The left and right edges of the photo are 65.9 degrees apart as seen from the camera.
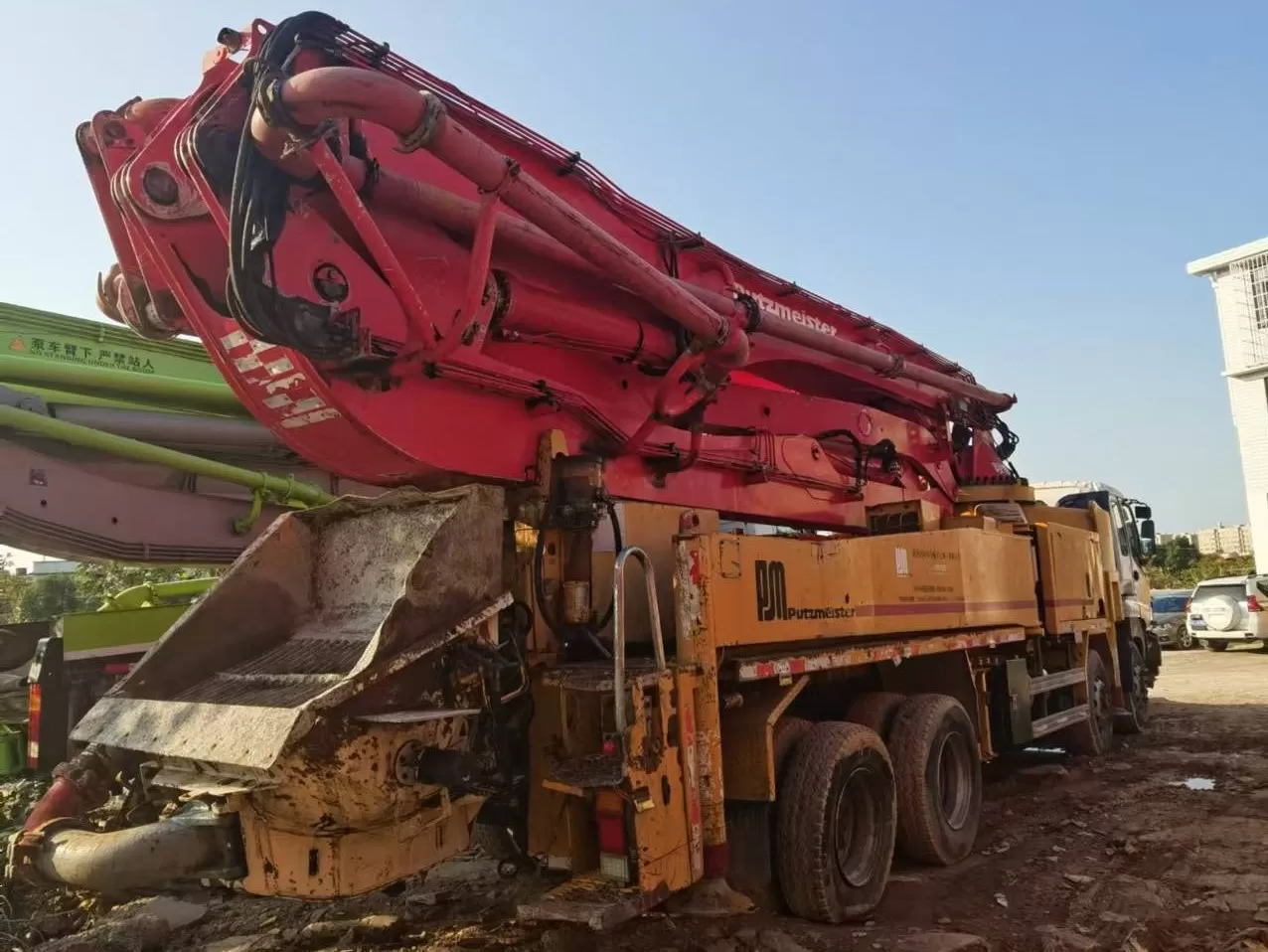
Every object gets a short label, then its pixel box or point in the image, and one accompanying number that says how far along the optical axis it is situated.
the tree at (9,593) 28.09
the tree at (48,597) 30.96
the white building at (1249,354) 26.95
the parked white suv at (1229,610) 20.86
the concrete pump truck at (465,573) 3.43
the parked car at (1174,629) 23.62
